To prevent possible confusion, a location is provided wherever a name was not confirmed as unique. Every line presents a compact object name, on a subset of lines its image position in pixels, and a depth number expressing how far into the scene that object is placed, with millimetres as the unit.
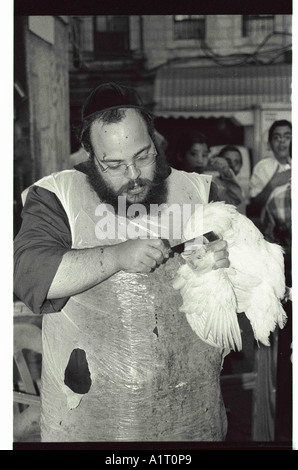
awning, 5430
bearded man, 2033
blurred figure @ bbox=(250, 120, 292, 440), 3168
